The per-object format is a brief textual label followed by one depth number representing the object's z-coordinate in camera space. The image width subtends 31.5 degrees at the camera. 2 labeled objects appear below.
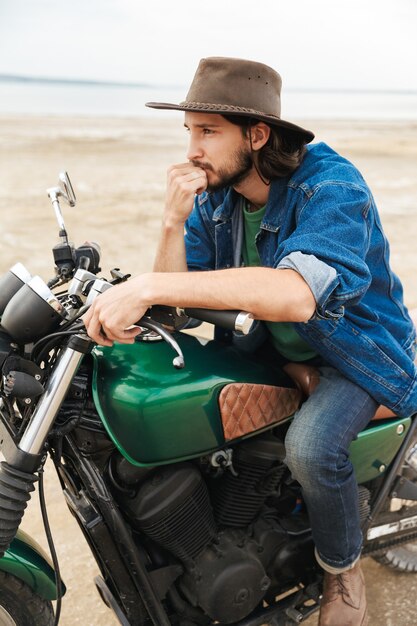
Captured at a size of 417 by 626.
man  2.20
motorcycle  2.12
